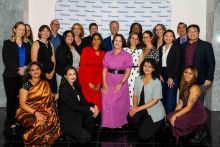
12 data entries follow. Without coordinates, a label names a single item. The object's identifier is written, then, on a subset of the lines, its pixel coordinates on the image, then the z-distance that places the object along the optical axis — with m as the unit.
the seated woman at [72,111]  2.42
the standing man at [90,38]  3.28
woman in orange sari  2.33
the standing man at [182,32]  3.30
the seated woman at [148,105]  2.53
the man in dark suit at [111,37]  3.42
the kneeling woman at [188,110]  2.45
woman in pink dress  2.82
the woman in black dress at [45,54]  2.74
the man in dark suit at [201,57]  2.77
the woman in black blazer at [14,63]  2.62
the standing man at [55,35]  3.39
